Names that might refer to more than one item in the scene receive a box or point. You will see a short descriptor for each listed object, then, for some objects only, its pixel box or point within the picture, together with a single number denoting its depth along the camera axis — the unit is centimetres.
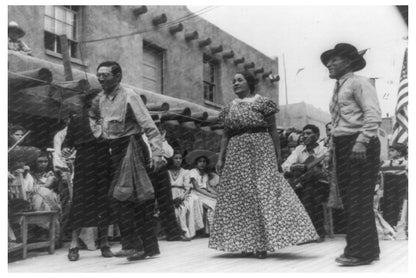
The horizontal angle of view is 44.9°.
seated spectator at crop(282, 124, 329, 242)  700
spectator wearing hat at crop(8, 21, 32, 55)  716
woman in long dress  465
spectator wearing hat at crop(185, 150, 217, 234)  817
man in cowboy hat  404
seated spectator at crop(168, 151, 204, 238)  764
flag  604
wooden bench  518
